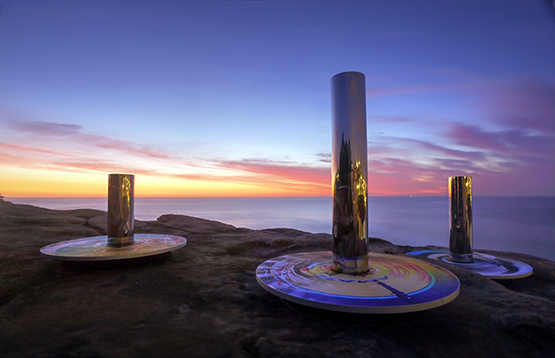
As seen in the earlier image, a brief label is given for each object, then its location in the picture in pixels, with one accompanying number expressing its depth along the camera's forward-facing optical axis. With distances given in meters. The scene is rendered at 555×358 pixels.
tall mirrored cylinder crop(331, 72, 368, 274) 3.58
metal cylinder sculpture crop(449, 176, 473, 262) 5.59
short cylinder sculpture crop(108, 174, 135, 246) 5.46
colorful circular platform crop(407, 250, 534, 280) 4.74
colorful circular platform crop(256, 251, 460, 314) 2.57
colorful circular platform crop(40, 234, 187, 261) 4.26
